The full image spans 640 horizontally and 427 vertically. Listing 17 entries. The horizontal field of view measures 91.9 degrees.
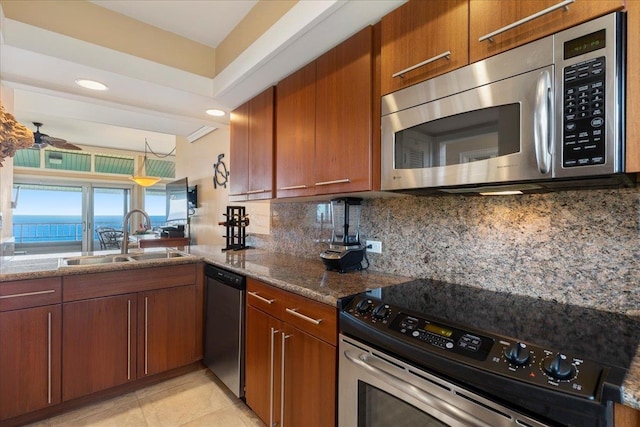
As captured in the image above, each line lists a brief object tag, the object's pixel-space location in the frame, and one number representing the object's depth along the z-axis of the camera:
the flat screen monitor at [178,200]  4.50
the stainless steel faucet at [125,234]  2.48
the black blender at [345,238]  1.84
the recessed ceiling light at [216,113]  2.94
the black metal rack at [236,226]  2.97
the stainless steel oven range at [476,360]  0.72
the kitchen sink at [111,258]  2.18
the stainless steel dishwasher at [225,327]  1.97
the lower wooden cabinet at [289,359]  1.35
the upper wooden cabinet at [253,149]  2.27
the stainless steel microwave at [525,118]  0.86
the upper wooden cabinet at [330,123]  1.55
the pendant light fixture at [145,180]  5.40
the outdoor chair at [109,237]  6.80
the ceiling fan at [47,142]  3.67
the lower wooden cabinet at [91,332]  1.76
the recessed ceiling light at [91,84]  2.23
